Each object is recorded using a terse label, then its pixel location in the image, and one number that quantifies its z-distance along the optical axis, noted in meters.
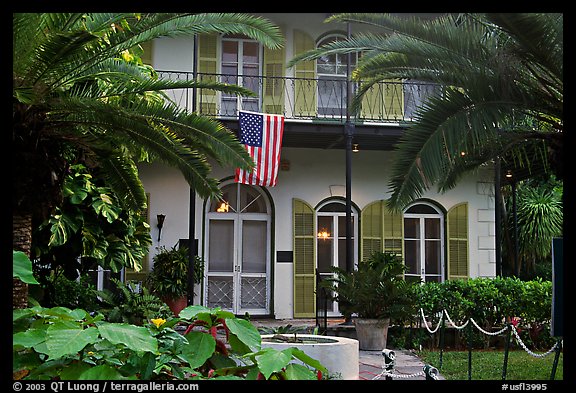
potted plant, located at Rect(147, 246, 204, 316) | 12.41
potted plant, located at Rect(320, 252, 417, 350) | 10.03
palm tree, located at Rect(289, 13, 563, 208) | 5.90
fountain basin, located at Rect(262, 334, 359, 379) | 5.39
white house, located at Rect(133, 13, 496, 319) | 13.57
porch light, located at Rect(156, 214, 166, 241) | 13.14
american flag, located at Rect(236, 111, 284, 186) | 11.64
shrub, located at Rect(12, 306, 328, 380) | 2.08
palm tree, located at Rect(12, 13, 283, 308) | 5.53
